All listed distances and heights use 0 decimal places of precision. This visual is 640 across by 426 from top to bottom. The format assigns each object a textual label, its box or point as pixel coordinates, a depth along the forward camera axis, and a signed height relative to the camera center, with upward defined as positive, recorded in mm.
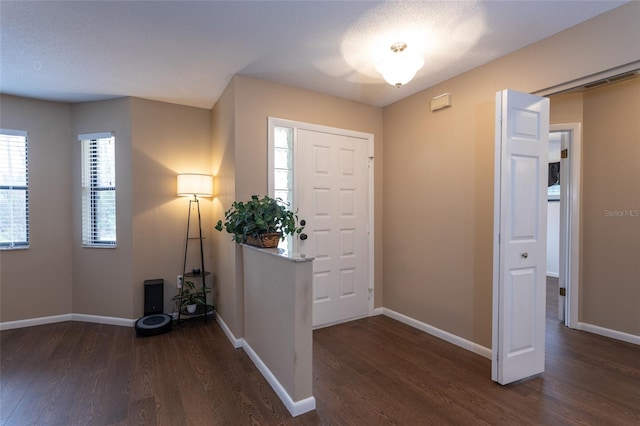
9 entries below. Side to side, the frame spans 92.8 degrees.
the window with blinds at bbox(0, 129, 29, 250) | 3309 +193
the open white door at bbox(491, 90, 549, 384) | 2197 -196
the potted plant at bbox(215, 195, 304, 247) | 2387 -112
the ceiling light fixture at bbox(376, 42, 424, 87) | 2244 +1071
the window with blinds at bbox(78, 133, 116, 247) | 3531 +183
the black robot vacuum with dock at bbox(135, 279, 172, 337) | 3213 -1121
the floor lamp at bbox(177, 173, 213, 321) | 3352 +186
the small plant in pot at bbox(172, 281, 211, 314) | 3547 -1051
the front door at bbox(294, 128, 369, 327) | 3262 -97
